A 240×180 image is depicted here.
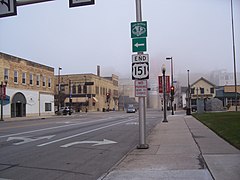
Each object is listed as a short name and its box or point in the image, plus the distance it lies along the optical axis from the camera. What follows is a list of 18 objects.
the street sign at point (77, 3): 7.90
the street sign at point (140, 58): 9.06
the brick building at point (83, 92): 68.01
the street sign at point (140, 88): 9.01
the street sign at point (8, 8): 8.60
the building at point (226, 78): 89.24
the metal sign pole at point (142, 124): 8.86
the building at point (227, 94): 64.20
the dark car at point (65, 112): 45.52
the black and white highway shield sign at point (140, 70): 9.05
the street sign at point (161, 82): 24.62
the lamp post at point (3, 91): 29.52
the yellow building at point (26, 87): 33.82
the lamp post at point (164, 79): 20.75
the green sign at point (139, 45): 9.11
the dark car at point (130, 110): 52.59
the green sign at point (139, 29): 9.10
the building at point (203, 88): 72.38
